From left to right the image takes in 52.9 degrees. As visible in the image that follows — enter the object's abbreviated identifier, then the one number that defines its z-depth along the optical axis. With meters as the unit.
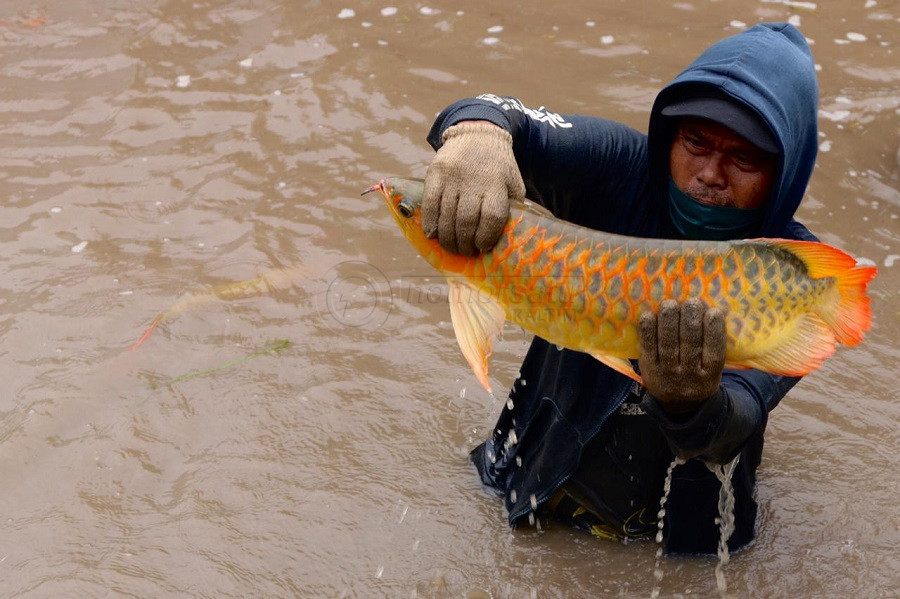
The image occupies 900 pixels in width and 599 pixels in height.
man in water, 2.42
